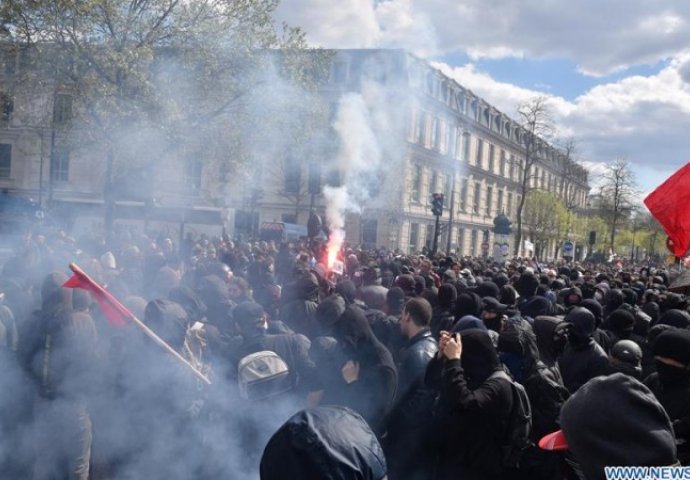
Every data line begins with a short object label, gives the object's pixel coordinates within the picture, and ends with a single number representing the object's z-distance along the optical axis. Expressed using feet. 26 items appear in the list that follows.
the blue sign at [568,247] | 97.86
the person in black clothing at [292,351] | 12.91
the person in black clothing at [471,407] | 10.00
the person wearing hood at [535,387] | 11.14
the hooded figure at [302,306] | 18.20
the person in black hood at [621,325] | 17.89
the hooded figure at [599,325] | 17.85
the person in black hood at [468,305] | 18.69
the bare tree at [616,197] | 158.51
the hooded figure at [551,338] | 14.28
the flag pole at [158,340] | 11.95
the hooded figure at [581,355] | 14.43
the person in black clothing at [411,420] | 11.37
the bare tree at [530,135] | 132.16
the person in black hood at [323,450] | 5.44
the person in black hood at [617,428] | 5.67
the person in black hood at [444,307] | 20.57
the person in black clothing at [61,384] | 13.19
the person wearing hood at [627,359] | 13.96
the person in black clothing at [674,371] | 10.66
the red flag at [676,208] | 16.90
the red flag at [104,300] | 12.52
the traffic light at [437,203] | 59.21
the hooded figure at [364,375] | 11.88
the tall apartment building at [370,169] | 65.92
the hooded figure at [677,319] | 17.39
